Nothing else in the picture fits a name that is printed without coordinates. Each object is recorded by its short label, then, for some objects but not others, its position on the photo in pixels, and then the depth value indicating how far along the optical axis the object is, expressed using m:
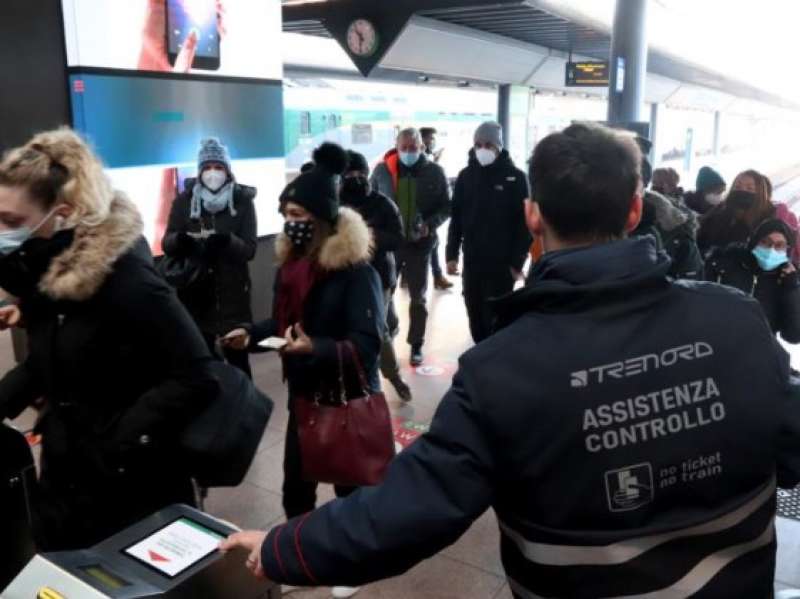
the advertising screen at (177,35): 4.31
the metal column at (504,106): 14.34
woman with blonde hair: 1.68
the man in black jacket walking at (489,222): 4.57
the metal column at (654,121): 20.52
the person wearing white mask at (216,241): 3.71
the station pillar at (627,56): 7.29
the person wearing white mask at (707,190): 5.18
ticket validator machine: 1.25
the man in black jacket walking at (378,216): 4.31
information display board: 9.76
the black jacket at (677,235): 3.77
